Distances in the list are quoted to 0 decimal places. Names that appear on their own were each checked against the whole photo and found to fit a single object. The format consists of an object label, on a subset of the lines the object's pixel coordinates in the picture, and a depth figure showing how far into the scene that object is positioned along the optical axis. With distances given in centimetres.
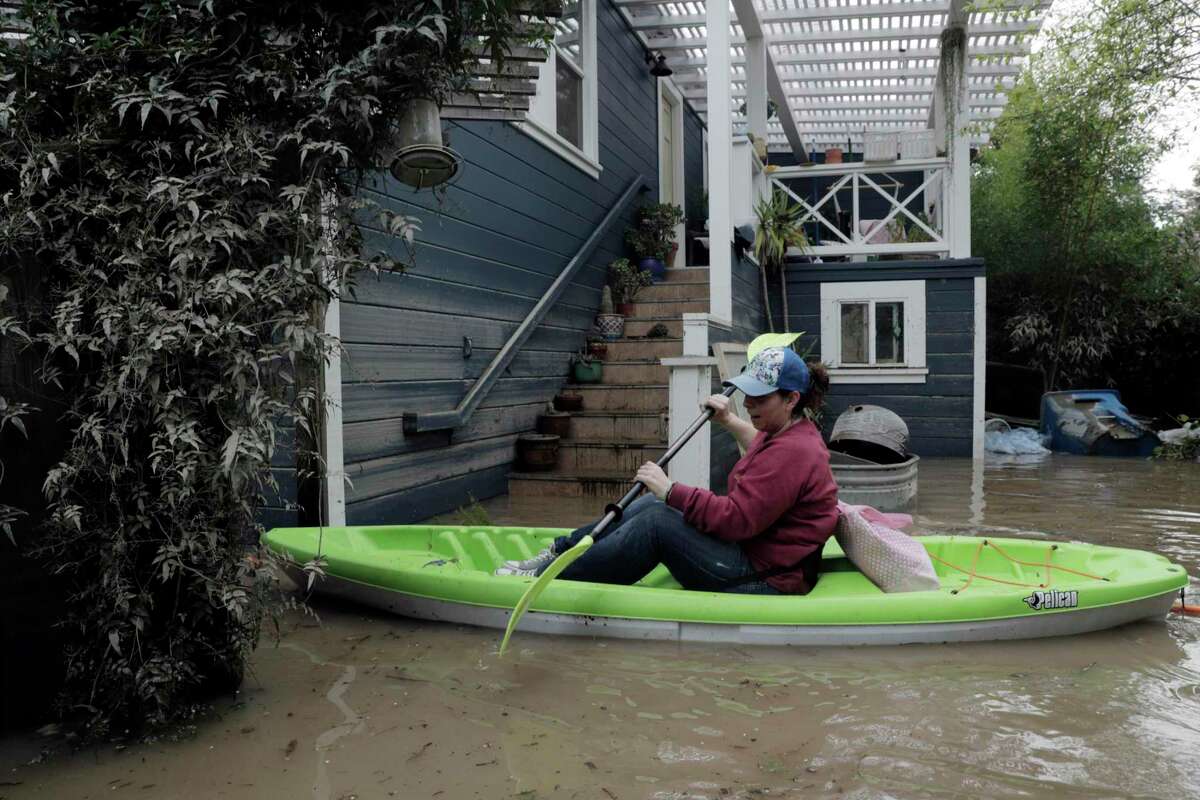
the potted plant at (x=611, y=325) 880
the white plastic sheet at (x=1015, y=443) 1087
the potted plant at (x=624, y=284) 927
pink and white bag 355
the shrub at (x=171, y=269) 244
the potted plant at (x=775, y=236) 1004
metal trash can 721
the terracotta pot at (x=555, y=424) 759
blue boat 1045
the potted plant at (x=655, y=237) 980
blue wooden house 577
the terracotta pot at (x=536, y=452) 721
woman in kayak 335
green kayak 342
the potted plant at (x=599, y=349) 855
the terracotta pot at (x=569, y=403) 787
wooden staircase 699
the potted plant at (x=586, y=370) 826
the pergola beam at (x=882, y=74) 1208
